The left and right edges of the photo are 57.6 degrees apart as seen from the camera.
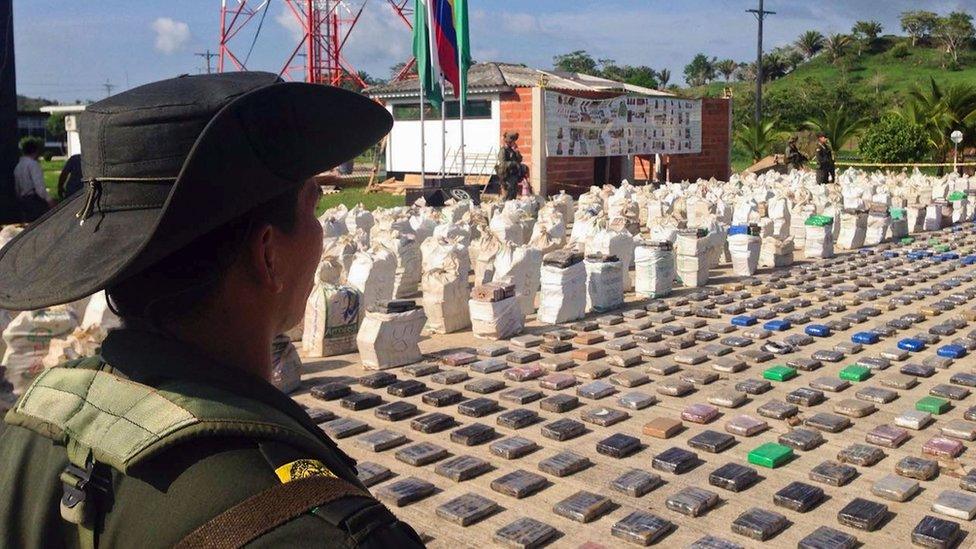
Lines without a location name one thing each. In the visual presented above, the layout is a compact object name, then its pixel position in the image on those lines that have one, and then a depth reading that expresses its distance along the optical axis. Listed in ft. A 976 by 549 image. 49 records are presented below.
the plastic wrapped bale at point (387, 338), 19.24
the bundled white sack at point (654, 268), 27.27
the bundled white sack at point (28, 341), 15.31
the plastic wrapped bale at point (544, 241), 27.76
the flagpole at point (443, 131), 50.88
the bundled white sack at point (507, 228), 32.48
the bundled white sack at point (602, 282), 25.12
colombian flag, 47.71
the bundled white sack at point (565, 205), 43.11
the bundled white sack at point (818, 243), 35.24
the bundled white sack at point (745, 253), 30.89
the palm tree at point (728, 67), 238.07
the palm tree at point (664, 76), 226.99
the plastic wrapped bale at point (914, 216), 43.39
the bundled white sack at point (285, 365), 17.47
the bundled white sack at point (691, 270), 29.07
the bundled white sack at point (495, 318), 21.89
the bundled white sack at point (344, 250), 25.11
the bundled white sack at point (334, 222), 30.63
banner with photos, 59.88
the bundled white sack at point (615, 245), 27.99
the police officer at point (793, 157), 69.36
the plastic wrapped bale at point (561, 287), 23.43
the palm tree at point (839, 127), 89.66
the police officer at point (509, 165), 47.01
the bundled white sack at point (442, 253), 23.33
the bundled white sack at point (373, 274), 23.39
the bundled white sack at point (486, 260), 25.68
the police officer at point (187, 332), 3.26
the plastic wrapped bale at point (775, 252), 32.91
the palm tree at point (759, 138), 89.51
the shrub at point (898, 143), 77.05
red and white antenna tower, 83.25
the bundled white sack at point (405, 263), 26.75
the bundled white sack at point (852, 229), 37.65
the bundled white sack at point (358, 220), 32.24
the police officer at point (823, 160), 53.25
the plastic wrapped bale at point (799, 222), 38.01
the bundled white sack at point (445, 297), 22.65
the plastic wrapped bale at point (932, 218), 44.73
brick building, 59.31
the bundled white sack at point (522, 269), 24.63
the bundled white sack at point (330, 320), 20.26
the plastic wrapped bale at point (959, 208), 47.78
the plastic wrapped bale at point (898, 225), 40.98
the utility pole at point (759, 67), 89.70
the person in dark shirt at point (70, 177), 26.26
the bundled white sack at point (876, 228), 39.04
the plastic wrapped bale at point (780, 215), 37.93
